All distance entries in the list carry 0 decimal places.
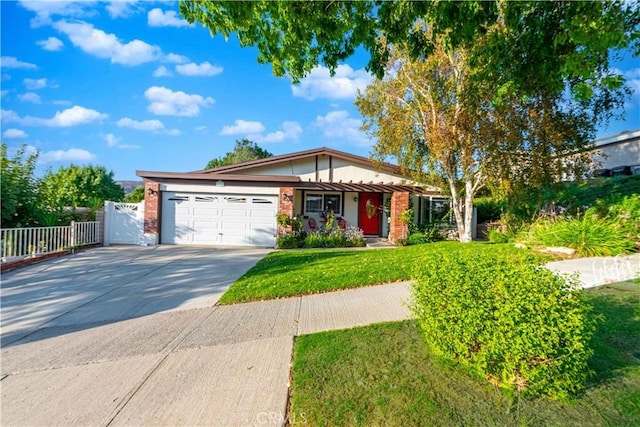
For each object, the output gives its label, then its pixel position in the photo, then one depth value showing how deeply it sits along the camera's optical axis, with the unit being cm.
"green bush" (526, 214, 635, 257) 726
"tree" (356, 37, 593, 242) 1011
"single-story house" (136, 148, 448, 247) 1316
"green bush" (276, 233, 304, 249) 1270
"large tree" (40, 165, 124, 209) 1349
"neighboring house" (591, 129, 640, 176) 1191
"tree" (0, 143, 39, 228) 928
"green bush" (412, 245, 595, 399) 239
